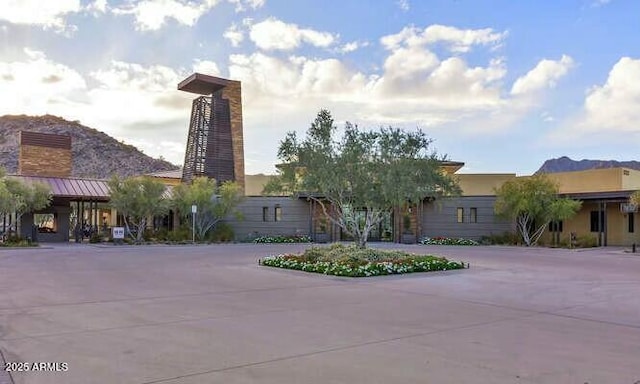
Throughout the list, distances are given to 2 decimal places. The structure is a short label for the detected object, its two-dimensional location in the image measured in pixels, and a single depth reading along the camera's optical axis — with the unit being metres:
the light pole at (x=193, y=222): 33.44
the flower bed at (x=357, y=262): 15.66
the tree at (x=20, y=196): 27.58
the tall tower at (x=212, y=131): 42.88
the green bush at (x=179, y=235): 35.06
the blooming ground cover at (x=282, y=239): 37.38
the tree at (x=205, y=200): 35.06
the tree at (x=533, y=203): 32.25
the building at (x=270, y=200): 35.59
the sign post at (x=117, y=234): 32.56
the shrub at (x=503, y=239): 35.44
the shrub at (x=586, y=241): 32.79
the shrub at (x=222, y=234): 37.22
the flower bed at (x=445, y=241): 35.62
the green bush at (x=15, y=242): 28.59
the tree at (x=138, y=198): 32.75
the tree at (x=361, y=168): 18.39
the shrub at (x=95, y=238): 34.72
